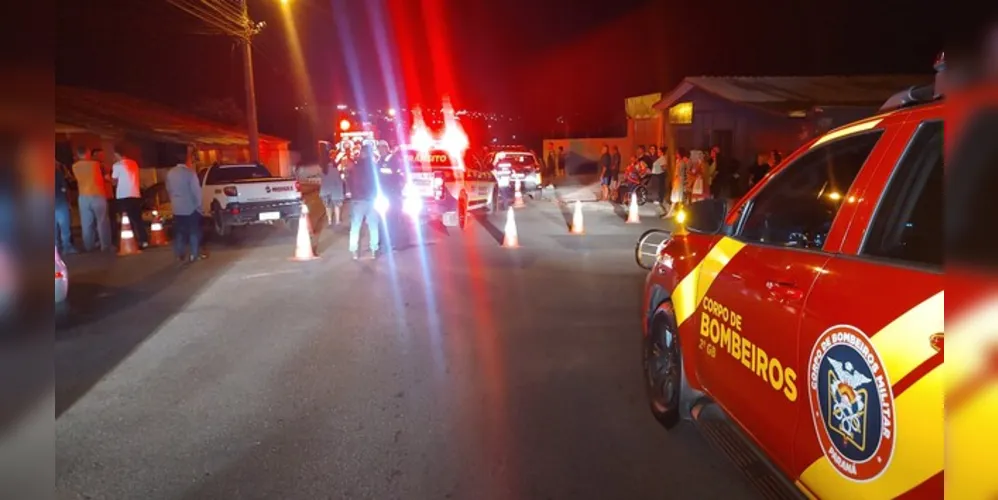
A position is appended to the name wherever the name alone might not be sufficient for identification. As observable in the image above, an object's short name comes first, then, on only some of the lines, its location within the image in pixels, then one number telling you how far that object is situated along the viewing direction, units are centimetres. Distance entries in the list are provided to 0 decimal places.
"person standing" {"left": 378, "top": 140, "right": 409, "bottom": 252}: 1241
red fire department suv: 227
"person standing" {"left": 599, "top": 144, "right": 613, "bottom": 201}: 2342
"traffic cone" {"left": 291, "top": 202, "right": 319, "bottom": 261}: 1242
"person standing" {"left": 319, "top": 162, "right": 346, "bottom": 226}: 1672
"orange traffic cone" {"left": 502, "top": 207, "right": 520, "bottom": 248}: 1355
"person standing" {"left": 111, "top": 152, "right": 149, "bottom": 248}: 1350
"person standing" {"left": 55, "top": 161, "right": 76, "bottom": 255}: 1255
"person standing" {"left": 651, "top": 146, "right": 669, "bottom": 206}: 2080
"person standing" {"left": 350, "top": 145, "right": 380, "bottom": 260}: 1180
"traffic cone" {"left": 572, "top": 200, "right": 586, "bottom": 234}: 1549
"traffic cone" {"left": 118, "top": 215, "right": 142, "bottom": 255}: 1317
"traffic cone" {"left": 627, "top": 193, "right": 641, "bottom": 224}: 1788
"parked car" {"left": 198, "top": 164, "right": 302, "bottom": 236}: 1525
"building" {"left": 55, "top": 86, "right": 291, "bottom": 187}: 2058
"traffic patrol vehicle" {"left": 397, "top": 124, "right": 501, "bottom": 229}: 1616
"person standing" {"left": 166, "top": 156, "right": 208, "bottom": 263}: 1155
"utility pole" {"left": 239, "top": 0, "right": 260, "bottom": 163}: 2097
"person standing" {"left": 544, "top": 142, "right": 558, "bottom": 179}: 3891
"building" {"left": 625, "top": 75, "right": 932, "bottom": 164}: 2127
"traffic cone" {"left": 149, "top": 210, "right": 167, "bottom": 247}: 1470
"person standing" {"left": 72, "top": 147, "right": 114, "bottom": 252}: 1297
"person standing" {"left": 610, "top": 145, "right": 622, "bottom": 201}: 2369
